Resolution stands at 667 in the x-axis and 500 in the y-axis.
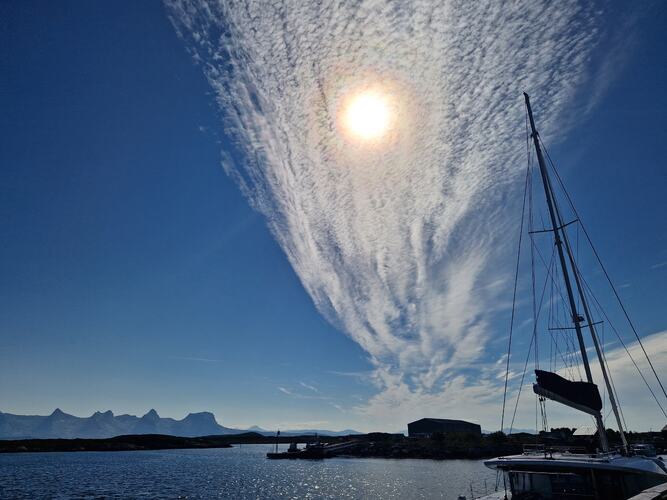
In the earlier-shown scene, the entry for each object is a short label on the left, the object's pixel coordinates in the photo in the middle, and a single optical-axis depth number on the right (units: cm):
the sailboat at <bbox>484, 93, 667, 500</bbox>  1855
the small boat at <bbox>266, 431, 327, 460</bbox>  12094
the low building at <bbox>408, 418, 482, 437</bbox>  17112
